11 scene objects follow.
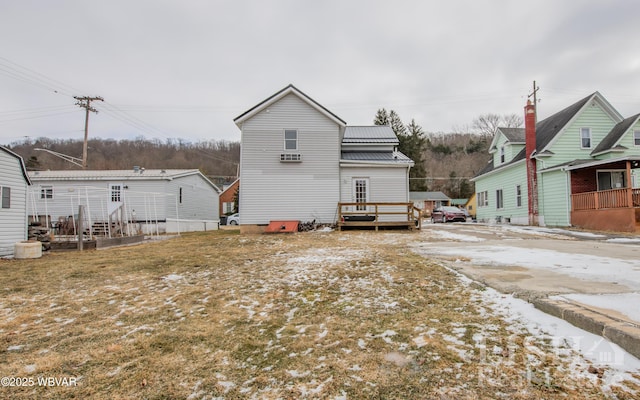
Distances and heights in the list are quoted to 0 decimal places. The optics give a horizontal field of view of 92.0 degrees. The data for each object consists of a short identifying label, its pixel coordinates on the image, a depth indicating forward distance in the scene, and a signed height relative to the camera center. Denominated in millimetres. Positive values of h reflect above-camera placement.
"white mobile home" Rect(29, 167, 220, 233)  22219 +1202
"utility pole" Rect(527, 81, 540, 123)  26672 +9977
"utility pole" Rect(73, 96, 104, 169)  25672 +9164
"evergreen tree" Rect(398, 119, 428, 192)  50688 +10111
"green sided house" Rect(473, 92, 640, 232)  15384 +2178
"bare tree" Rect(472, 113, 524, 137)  52656 +15963
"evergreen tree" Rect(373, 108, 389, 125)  53531 +16011
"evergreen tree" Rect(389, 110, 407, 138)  53228 +15022
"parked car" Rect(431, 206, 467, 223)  27812 -614
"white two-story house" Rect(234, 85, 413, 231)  16062 +2216
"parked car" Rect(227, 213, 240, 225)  36275 -1060
